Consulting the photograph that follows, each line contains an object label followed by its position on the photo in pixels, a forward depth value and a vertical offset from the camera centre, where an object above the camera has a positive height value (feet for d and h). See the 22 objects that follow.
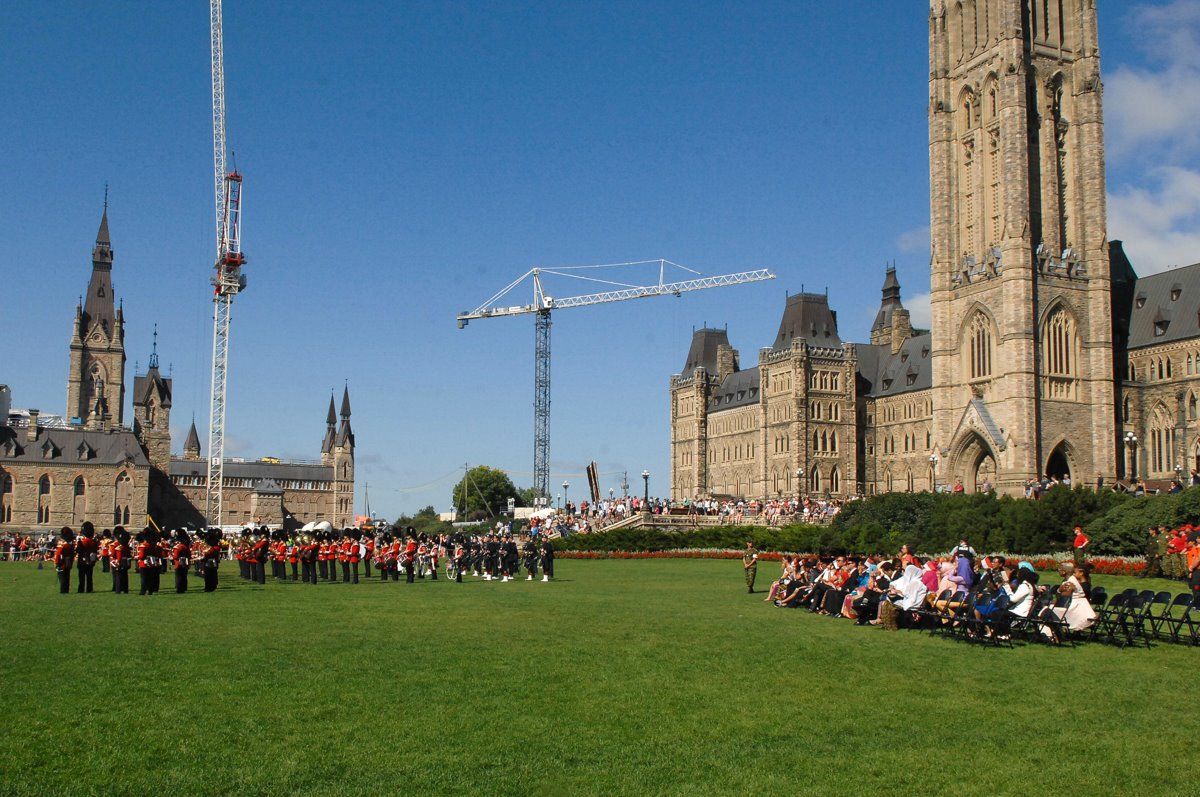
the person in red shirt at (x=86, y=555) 97.81 -5.47
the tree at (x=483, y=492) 547.49 -1.57
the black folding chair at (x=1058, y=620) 64.03 -7.29
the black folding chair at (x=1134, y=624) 63.41 -7.59
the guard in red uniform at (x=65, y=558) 98.89 -5.85
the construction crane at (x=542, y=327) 400.47 +59.56
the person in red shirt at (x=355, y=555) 121.07 -6.84
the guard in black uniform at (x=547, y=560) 124.98 -7.64
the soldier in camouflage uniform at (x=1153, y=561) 108.27 -6.89
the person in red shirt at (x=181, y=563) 96.89 -6.12
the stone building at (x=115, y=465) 375.25 +9.07
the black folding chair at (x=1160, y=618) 64.39 -7.26
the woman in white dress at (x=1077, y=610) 64.80 -6.84
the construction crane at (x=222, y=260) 357.49 +69.98
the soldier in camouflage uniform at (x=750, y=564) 104.78 -6.84
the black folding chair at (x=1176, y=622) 63.46 -7.45
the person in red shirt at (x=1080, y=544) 102.99 -5.03
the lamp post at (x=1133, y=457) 239.91 +6.10
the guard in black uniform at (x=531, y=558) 128.88 -7.79
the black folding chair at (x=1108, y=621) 64.64 -7.46
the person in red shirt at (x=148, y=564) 94.54 -6.00
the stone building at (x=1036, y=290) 226.38 +40.34
